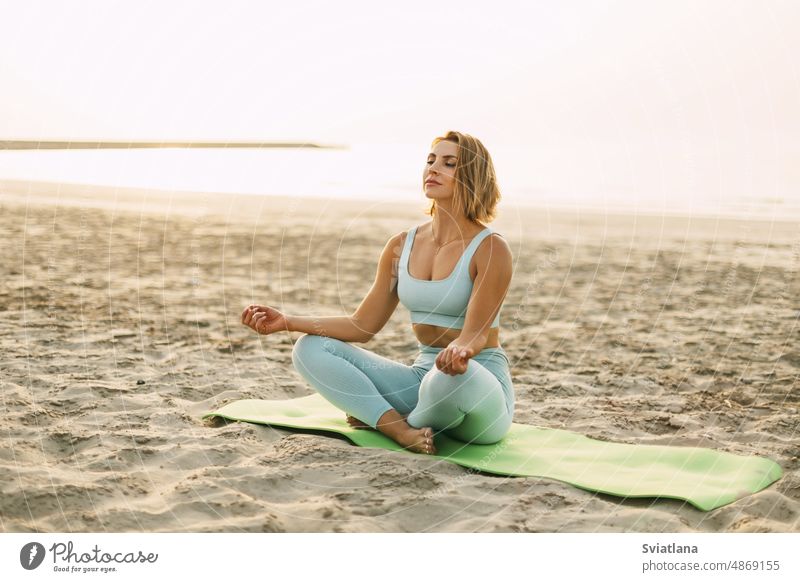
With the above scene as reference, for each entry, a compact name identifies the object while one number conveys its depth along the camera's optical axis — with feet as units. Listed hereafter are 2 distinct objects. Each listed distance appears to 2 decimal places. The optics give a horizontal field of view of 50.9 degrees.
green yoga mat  10.45
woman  11.00
